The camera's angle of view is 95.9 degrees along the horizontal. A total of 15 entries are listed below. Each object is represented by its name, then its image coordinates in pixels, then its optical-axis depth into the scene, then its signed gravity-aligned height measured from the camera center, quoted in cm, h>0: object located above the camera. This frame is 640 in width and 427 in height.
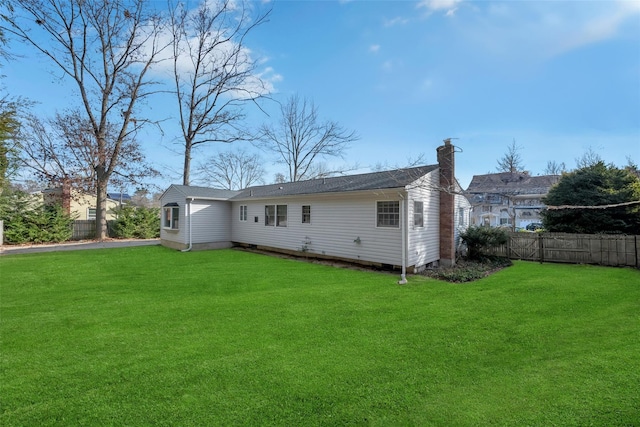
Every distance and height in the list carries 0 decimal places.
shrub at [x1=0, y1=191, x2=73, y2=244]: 1560 +3
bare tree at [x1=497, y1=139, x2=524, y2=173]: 3284 +695
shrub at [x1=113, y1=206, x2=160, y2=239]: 1988 -18
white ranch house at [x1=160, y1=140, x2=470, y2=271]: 929 +12
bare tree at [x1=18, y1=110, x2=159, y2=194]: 1822 +457
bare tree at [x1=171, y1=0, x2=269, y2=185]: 1930 +1066
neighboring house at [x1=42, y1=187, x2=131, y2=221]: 1855 +159
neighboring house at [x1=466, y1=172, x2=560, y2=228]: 2989 +231
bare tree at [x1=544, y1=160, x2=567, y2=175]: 3484 +641
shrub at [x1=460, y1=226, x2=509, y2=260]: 1120 -74
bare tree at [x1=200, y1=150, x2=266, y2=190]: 3212 +579
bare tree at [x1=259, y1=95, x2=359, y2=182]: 2612 +755
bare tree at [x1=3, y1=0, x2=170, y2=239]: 1684 +1037
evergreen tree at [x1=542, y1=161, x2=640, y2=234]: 1123 +84
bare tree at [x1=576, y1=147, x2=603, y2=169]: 2400 +529
